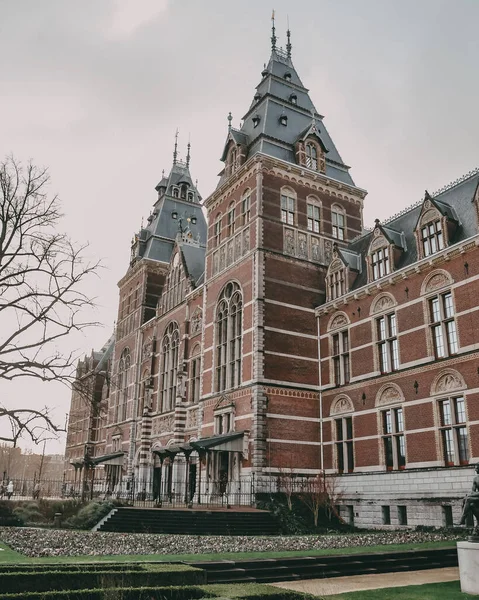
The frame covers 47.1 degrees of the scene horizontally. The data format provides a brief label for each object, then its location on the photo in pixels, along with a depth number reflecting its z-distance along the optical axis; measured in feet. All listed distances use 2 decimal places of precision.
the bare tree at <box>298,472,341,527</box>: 85.56
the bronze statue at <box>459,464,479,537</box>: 38.83
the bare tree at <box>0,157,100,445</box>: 63.41
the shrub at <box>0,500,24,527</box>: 78.69
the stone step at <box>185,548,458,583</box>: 40.09
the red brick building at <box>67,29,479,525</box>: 77.20
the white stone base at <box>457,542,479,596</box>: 34.68
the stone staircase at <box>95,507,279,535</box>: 71.77
